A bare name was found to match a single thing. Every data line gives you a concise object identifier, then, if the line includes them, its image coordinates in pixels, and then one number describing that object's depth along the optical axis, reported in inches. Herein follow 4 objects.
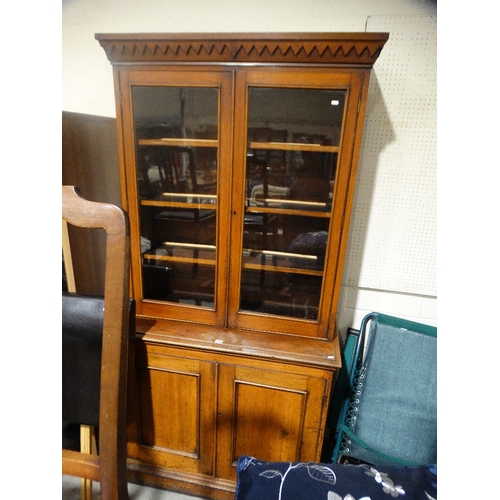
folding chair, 48.6
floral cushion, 32.1
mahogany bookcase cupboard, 39.1
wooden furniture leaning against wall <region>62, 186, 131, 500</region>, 31.5
